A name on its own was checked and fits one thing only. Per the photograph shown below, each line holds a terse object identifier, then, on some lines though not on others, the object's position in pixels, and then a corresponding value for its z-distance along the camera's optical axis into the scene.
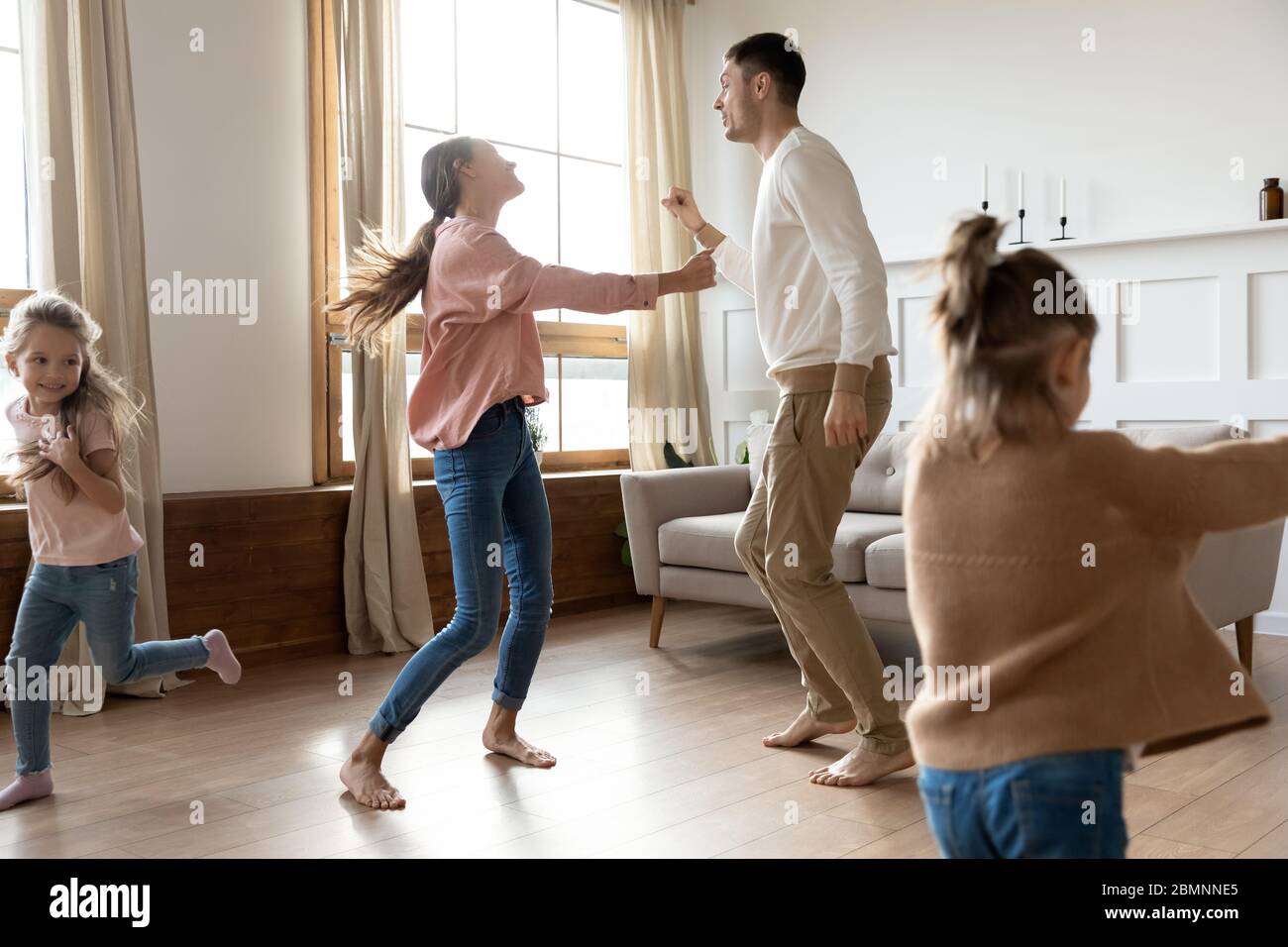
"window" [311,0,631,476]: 4.72
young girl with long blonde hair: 2.37
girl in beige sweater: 1.03
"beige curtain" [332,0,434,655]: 4.06
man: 2.34
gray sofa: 3.33
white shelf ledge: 4.01
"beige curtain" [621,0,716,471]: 5.27
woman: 2.37
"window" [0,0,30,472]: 3.53
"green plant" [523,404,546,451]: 4.72
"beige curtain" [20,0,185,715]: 3.37
